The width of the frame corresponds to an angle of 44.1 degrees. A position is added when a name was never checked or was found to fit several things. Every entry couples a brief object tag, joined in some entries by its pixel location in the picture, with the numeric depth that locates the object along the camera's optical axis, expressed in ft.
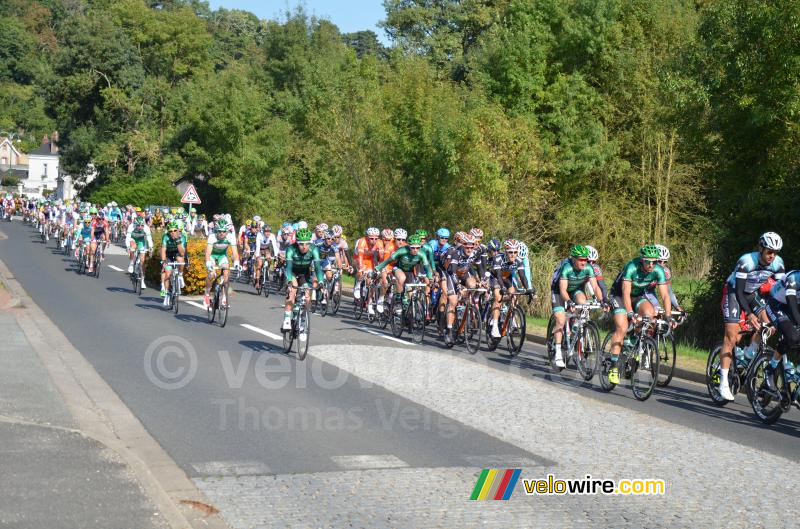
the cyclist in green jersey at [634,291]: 41.01
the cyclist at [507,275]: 53.98
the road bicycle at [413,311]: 58.34
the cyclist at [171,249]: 71.82
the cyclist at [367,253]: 71.14
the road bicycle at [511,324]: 52.95
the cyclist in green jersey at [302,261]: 49.44
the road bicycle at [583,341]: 44.75
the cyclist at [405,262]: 58.59
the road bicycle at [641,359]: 39.91
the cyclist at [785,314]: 35.04
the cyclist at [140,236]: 86.01
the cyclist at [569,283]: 46.65
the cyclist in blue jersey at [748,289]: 38.06
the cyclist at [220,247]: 61.21
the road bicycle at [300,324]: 47.44
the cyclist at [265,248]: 88.69
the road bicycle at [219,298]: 60.85
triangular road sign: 133.80
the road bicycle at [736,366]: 38.51
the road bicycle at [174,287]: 68.44
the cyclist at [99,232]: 102.27
